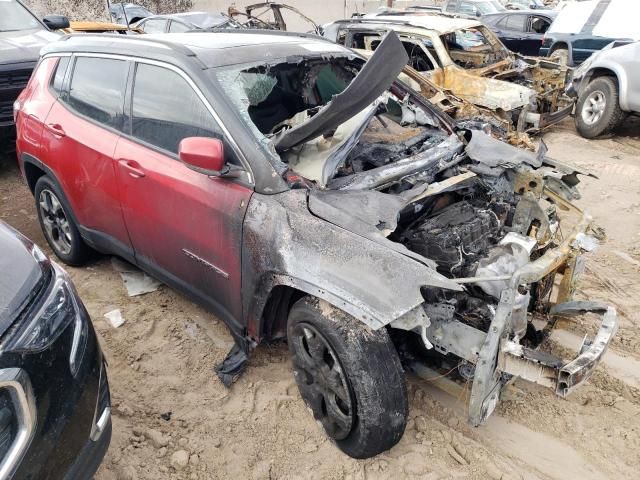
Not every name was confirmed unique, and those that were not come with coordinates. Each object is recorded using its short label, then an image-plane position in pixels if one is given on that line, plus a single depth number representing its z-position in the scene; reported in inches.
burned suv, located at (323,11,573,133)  275.0
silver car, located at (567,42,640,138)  277.9
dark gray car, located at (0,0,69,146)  233.5
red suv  87.6
